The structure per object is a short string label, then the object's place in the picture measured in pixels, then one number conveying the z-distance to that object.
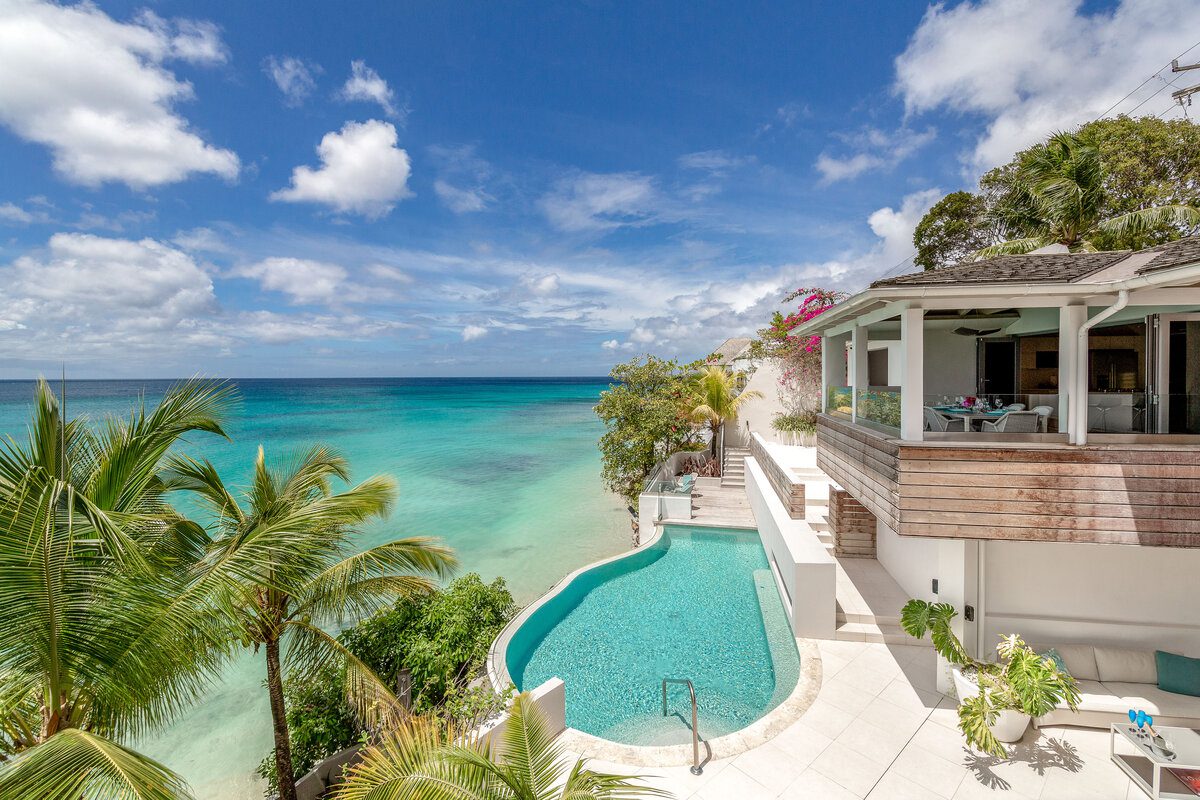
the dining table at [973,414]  6.39
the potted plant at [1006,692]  5.34
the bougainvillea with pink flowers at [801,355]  18.30
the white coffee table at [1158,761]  4.57
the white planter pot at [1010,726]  5.57
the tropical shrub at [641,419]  18.92
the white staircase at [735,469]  17.64
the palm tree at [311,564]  5.19
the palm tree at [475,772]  3.04
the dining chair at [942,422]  6.49
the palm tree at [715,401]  19.95
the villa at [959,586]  5.31
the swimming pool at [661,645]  7.10
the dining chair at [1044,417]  5.98
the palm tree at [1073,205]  13.83
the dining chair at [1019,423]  6.03
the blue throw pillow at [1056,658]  6.21
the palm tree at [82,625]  2.40
